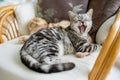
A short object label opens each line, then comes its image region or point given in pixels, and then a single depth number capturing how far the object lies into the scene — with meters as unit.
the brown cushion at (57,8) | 1.65
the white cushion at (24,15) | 1.75
